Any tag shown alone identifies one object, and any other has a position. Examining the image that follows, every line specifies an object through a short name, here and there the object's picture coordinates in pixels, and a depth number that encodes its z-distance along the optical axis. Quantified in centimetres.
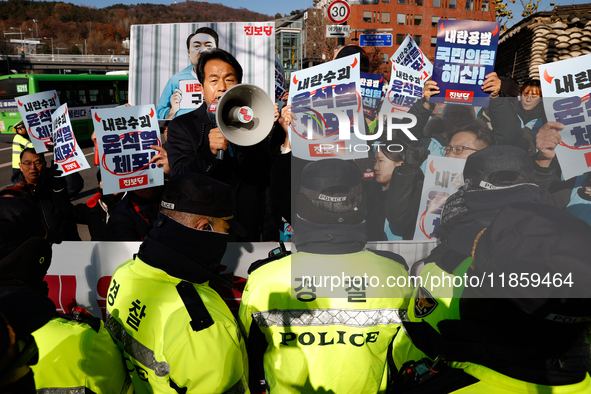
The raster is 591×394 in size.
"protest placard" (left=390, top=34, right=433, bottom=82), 442
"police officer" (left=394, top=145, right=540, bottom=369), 144
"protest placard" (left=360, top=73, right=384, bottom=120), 423
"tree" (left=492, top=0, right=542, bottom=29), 1082
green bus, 1501
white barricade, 256
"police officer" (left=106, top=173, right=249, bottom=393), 132
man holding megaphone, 226
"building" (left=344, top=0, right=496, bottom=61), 5772
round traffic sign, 821
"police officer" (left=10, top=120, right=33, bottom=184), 571
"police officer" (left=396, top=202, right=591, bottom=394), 97
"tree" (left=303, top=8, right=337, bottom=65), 2604
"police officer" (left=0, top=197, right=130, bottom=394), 128
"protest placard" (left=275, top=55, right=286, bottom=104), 503
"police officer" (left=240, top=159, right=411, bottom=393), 161
